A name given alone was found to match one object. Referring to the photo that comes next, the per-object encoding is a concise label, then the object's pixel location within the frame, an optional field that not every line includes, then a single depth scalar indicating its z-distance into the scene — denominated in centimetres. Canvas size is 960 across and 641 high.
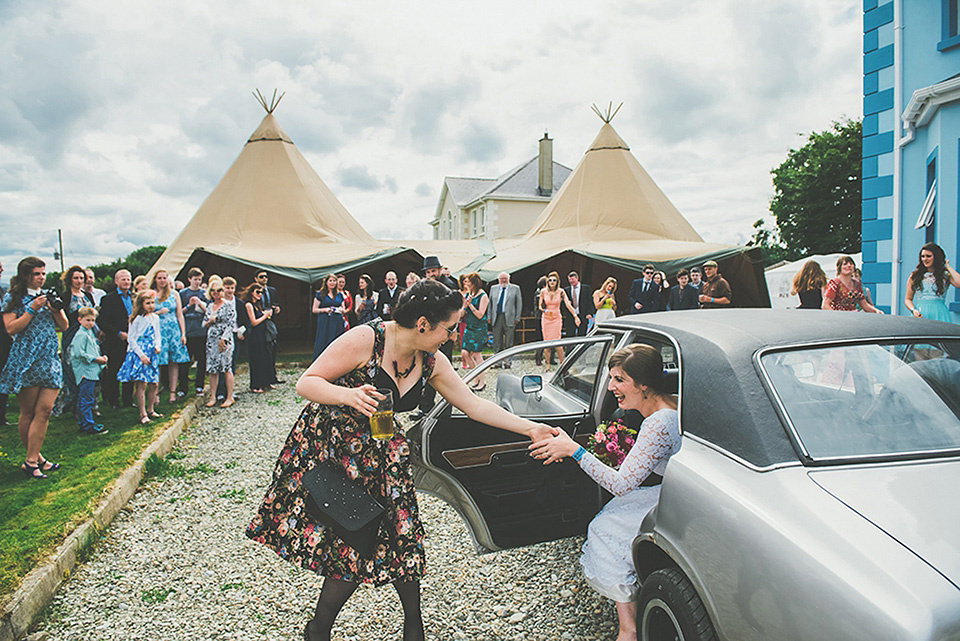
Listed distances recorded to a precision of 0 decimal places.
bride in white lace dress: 250
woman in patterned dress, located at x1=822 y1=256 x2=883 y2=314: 716
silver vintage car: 149
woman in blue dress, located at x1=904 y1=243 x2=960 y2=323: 665
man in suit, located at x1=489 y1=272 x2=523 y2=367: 1192
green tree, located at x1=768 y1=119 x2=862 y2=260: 3488
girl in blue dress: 707
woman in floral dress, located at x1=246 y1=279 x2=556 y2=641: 244
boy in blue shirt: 633
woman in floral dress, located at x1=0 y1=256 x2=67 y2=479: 496
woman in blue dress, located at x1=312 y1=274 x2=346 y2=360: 1076
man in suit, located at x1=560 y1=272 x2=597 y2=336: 1283
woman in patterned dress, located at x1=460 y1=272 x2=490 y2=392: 1035
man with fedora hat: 890
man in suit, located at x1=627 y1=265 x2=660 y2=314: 1199
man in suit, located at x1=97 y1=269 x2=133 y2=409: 779
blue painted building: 781
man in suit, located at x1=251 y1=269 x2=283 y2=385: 977
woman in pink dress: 1090
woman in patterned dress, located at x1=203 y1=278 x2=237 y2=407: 838
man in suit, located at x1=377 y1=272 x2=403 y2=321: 1123
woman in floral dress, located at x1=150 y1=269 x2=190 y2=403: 791
